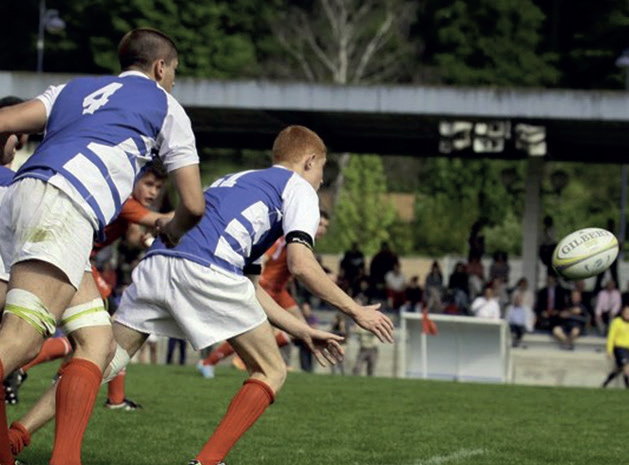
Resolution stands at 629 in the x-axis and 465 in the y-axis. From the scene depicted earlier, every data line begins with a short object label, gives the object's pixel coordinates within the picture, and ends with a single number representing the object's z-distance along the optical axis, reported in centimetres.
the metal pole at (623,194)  4864
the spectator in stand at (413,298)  3130
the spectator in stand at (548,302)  2911
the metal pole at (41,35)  4852
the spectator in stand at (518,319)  2711
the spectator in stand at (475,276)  3064
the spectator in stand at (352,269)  3225
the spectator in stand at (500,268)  3123
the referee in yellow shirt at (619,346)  2336
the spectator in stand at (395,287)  3186
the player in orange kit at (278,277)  1572
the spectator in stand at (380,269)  3194
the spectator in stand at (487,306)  2753
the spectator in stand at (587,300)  3006
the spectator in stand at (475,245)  3197
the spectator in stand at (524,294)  2887
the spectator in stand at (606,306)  2930
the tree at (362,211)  5725
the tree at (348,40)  6141
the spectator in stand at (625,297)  2953
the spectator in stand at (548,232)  3141
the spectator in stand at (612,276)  3002
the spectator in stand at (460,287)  2994
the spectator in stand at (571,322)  2682
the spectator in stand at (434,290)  3086
